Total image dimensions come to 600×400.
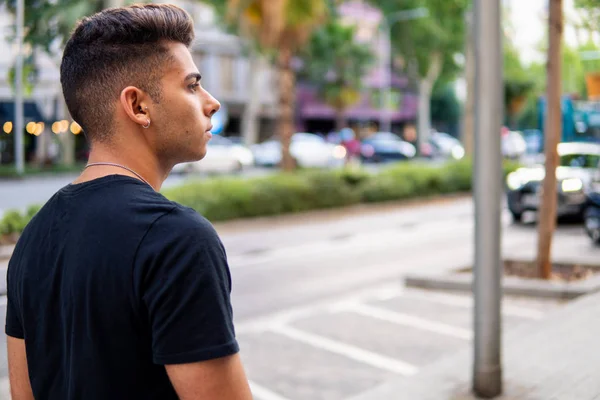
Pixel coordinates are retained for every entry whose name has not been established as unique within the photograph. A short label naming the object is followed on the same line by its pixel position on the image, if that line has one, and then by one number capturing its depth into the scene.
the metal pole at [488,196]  4.84
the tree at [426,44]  45.62
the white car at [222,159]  33.41
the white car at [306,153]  37.67
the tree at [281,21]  18.73
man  1.43
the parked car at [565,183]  16.67
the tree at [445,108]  68.25
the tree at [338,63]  47.34
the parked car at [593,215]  13.62
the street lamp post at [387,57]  46.70
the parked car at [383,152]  42.59
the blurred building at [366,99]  59.59
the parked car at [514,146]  46.24
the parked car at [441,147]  46.71
